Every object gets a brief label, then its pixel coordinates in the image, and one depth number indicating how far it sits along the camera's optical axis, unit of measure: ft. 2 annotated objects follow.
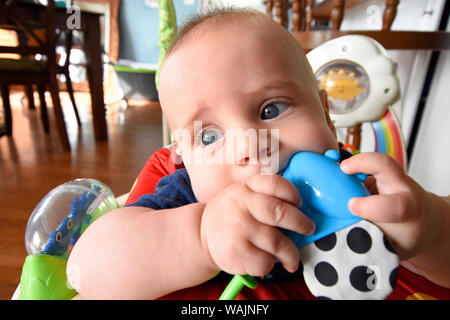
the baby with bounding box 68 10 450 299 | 0.92
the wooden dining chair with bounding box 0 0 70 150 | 5.42
